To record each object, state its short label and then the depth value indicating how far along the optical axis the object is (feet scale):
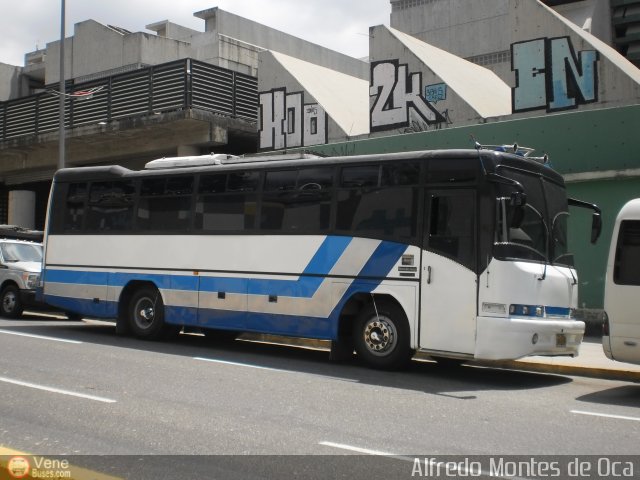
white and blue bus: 34.50
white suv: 60.03
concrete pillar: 109.19
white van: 32.76
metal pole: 75.51
